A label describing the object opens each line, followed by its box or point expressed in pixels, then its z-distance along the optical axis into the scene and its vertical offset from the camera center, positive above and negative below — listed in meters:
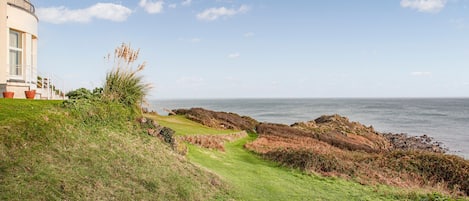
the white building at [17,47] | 17.69 +2.32
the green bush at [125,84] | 13.60 +0.41
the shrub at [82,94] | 12.67 +0.04
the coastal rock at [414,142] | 36.69 -4.61
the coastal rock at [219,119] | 26.93 -1.68
